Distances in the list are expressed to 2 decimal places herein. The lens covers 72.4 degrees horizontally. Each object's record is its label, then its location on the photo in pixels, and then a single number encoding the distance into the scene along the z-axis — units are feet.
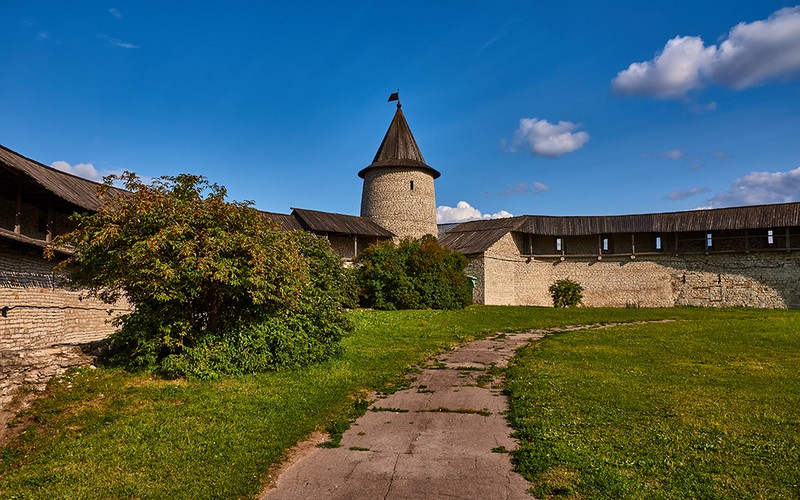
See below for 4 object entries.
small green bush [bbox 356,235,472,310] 84.89
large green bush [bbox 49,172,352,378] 29.25
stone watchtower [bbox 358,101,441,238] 114.21
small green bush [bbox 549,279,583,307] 102.99
